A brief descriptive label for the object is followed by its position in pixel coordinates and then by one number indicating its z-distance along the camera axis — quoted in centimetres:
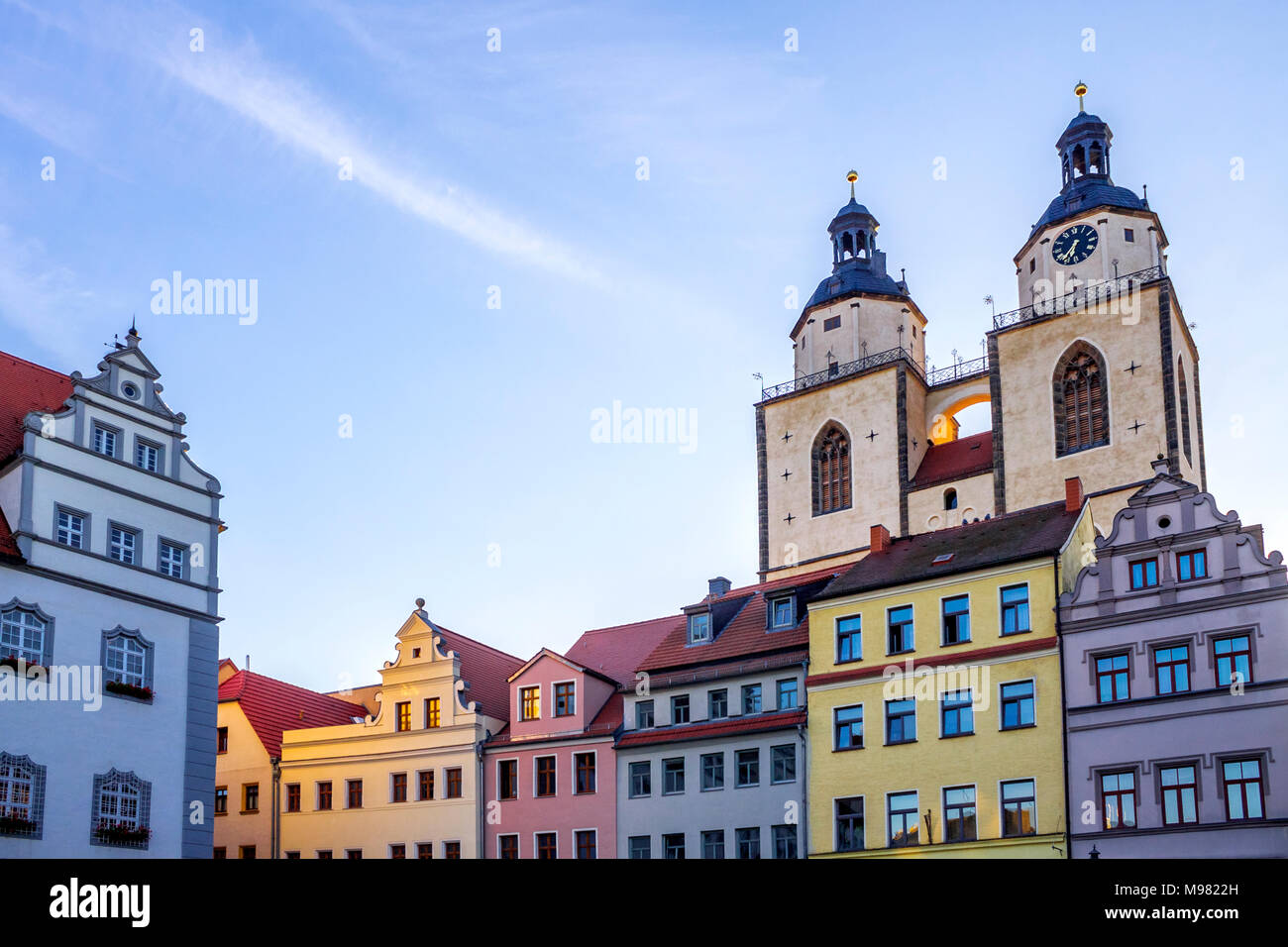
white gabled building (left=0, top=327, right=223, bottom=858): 3809
